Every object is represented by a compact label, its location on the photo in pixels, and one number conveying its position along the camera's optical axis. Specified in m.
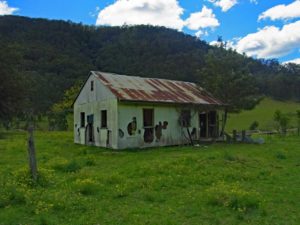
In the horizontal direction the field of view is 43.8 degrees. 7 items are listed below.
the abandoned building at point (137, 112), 23.45
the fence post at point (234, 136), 29.44
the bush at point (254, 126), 53.54
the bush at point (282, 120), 39.47
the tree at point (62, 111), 55.41
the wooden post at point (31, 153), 10.31
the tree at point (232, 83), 32.09
